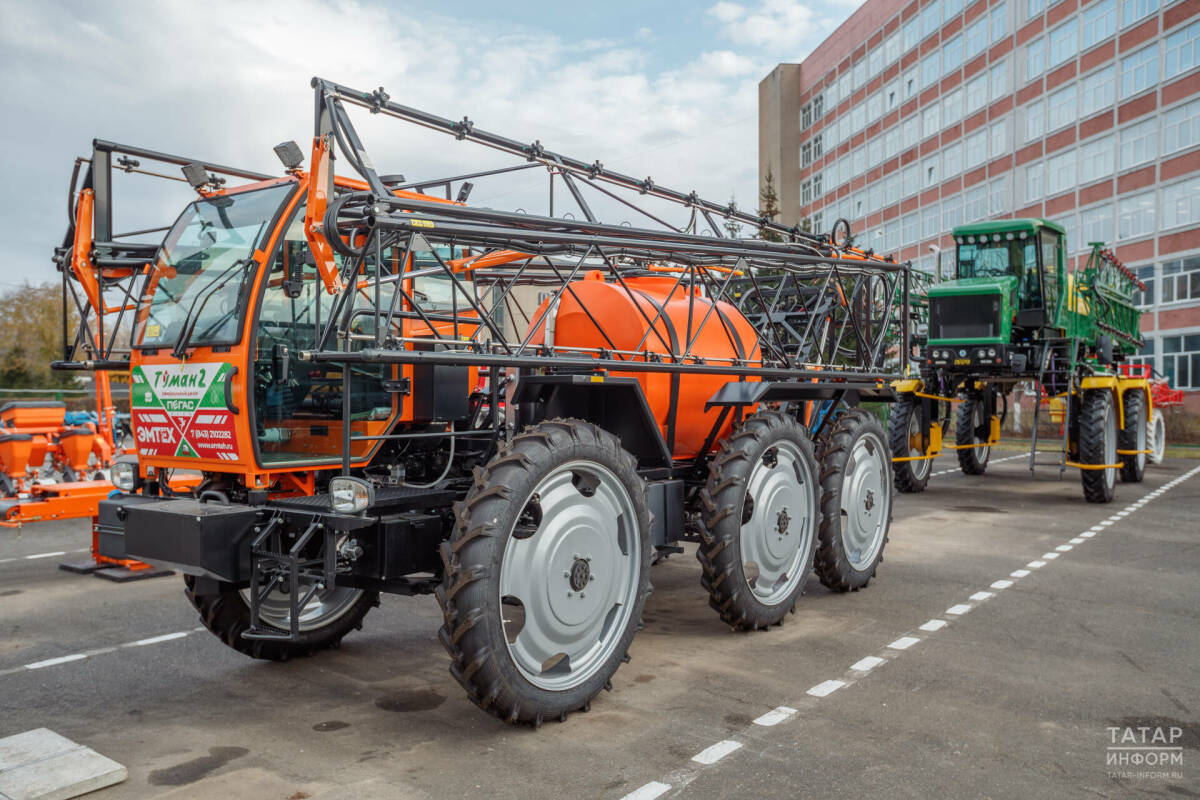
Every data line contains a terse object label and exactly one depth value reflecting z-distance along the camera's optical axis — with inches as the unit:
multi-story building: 1283.2
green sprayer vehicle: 557.3
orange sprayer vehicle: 173.9
